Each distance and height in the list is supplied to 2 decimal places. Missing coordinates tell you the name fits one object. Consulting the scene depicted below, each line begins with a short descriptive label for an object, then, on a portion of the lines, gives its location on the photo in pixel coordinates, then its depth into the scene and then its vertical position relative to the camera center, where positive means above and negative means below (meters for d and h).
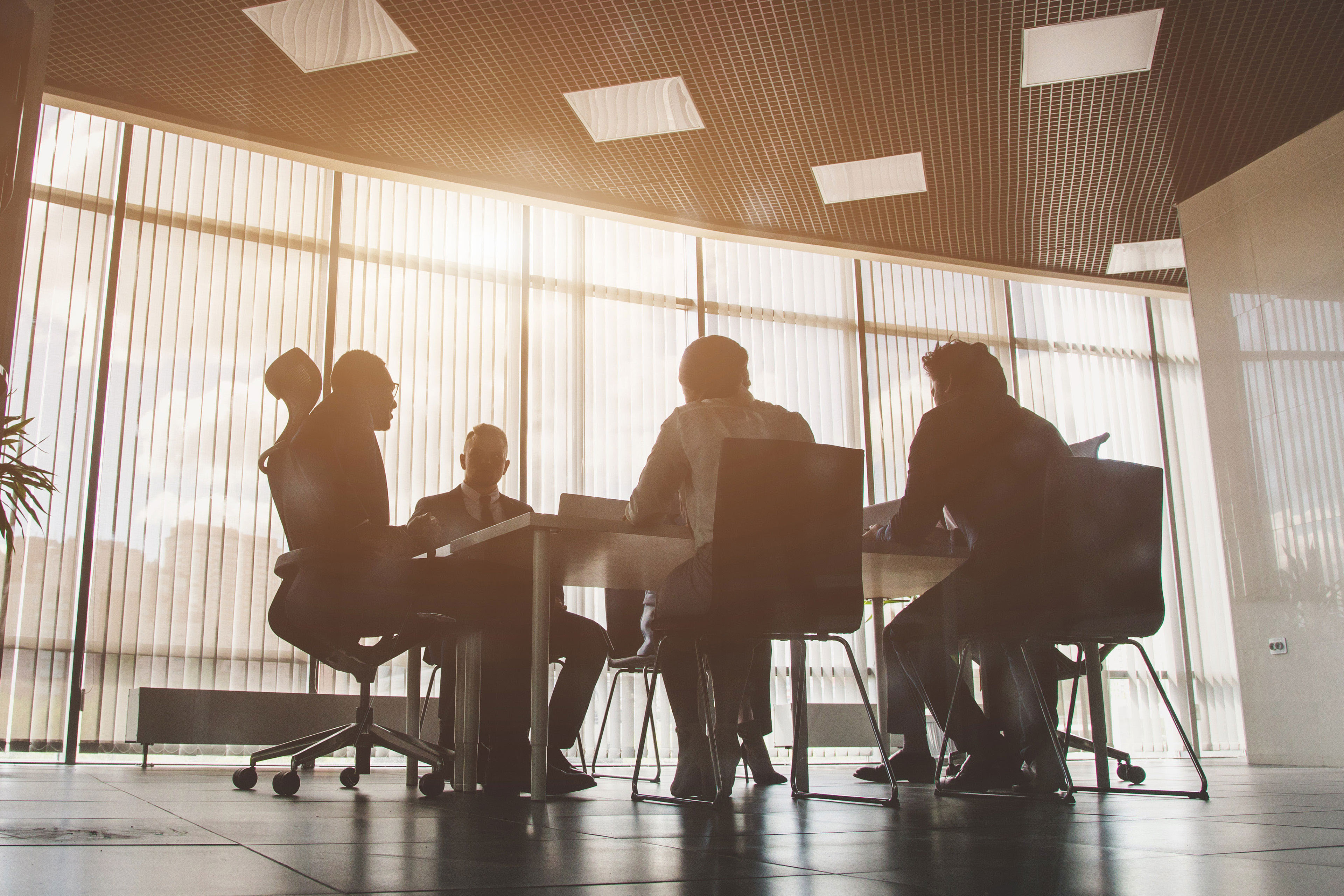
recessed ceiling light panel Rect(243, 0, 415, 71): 4.36 +2.72
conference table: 2.50 +0.26
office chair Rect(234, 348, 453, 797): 2.70 +0.06
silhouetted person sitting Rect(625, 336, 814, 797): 2.47 +0.39
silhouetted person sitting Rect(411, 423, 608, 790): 3.12 -0.03
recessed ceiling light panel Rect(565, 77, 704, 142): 4.98 +2.69
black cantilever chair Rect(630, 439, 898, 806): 2.31 +0.23
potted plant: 3.74 +0.68
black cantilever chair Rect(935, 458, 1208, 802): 2.55 +0.21
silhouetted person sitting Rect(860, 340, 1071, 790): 2.62 +0.33
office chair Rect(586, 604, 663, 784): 4.02 -0.02
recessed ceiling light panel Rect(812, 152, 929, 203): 5.70 +2.67
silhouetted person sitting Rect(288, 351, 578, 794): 2.67 +0.23
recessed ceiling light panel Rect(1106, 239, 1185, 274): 6.91 +2.65
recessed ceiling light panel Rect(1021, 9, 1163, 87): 4.50 +2.69
